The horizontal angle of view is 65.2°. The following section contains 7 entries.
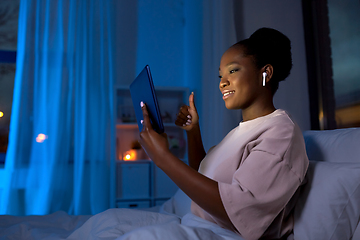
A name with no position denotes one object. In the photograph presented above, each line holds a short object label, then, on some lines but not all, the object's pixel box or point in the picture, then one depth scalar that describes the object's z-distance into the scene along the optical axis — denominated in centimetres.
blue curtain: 255
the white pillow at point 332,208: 73
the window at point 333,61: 183
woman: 63
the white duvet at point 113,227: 61
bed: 66
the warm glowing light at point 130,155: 285
